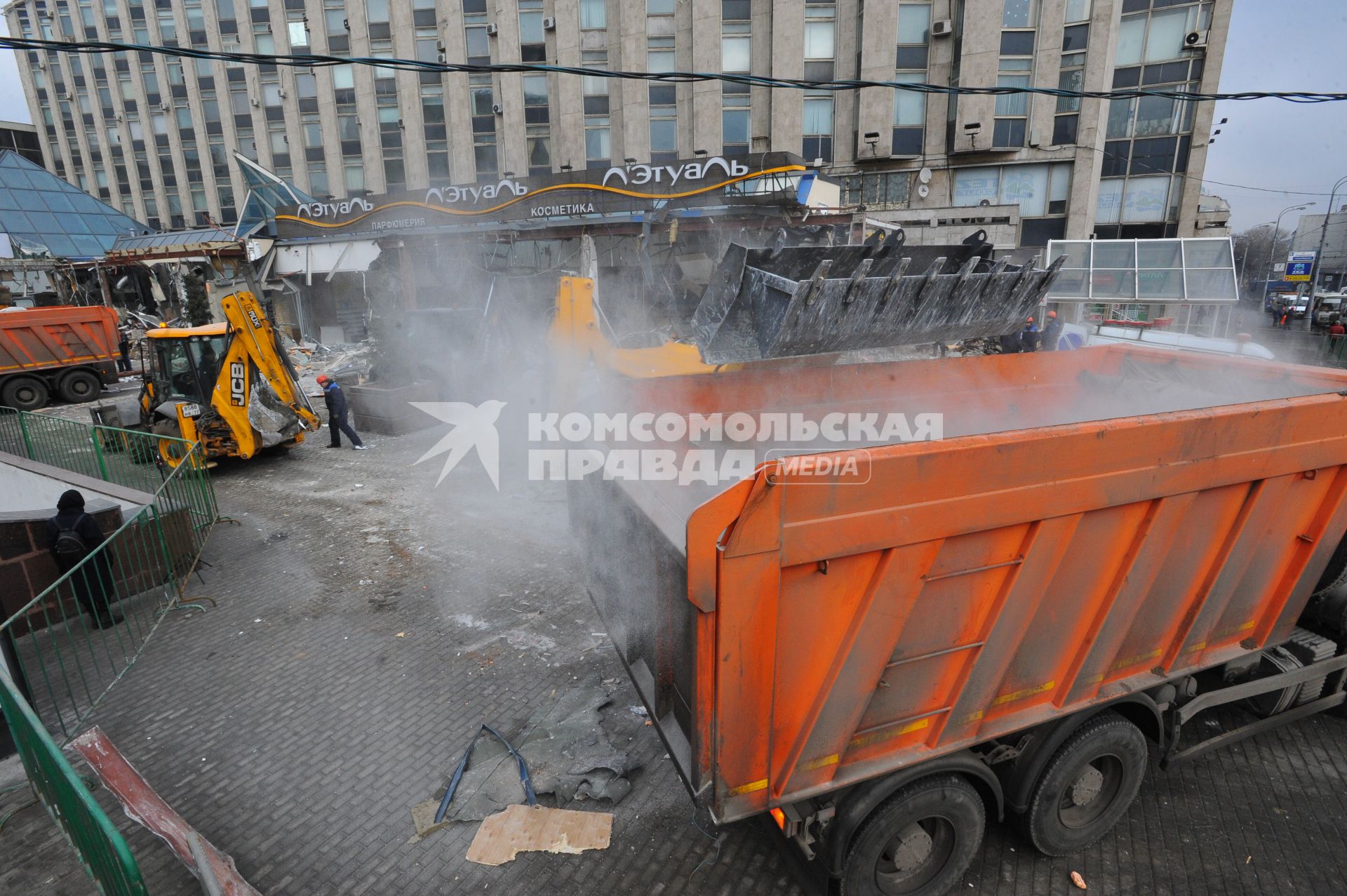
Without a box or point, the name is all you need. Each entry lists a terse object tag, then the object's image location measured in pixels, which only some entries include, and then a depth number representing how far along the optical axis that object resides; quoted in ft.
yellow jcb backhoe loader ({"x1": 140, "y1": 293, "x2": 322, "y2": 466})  33.30
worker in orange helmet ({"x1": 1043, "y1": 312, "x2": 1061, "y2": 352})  44.45
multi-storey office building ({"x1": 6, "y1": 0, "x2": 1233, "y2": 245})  72.95
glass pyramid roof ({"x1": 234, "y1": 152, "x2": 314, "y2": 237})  78.02
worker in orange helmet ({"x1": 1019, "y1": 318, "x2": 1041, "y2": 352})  43.09
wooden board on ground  11.35
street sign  160.76
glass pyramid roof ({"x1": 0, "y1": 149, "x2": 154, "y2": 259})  96.73
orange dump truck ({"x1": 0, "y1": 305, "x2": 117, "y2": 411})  49.37
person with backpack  18.39
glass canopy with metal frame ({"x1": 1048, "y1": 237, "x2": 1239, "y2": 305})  50.60
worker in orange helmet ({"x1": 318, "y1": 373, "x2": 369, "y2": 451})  37.06
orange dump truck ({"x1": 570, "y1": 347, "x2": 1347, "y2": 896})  7.62
